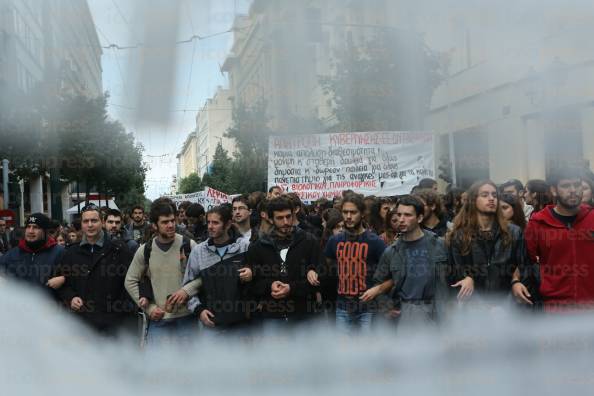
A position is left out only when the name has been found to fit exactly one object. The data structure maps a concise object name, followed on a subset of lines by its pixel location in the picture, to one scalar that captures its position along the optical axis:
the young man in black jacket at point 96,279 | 6.89
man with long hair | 5.82
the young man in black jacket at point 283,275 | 6.47
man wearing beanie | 7.13
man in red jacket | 5.77
